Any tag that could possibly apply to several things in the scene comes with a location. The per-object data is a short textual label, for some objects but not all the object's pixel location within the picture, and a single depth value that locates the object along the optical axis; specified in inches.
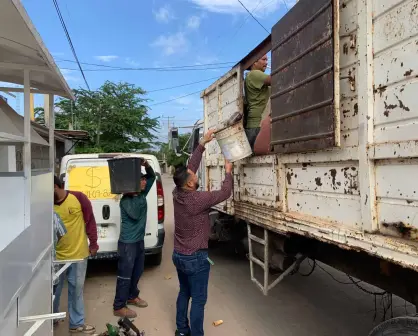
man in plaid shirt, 135.1
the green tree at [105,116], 649.6
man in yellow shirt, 147.3
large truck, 76.4
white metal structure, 62.1
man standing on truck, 166.2
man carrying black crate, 168.9
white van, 215.8
